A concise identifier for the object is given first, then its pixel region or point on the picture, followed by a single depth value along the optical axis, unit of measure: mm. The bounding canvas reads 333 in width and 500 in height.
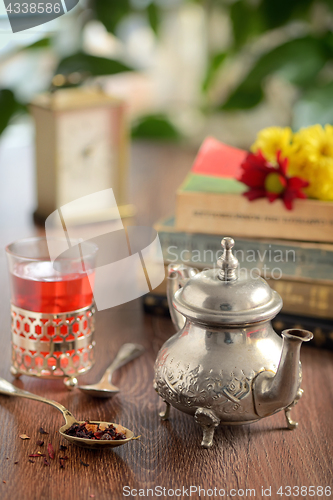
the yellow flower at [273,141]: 981
